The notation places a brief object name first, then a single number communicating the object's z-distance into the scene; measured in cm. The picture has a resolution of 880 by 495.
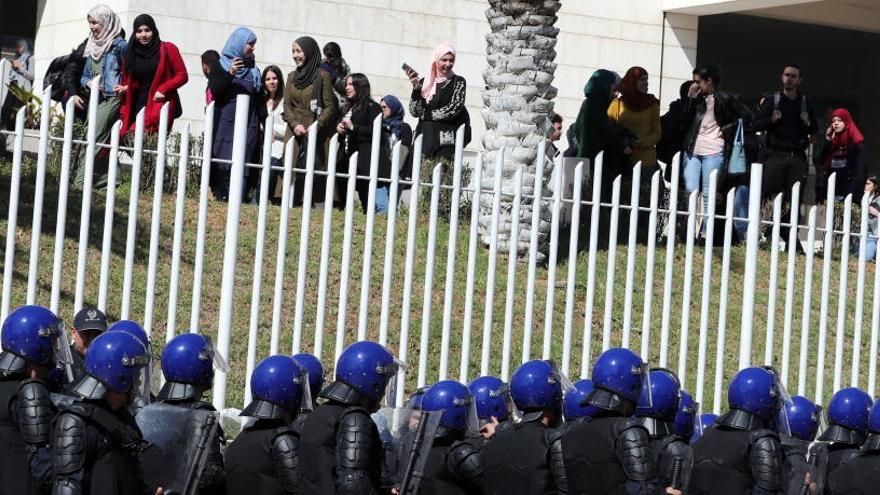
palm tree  1438
